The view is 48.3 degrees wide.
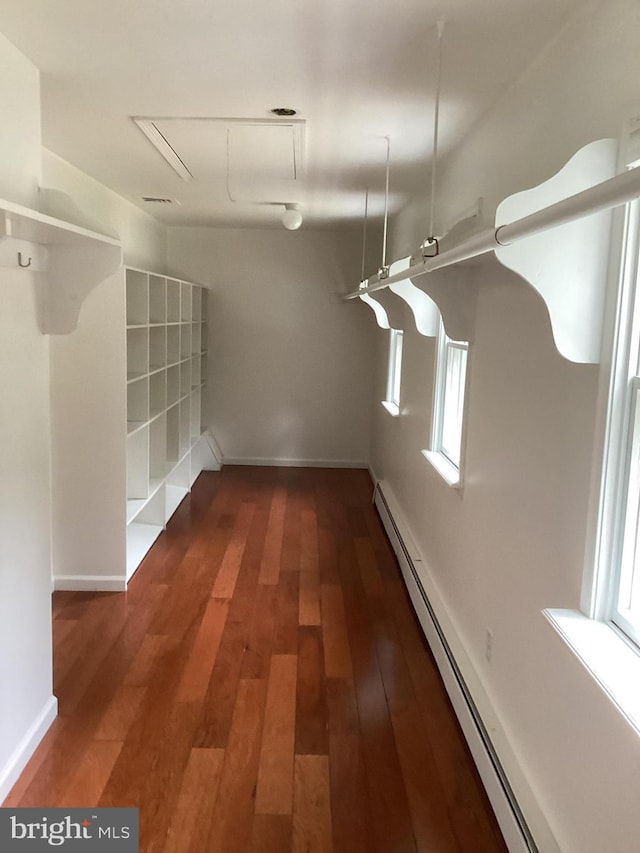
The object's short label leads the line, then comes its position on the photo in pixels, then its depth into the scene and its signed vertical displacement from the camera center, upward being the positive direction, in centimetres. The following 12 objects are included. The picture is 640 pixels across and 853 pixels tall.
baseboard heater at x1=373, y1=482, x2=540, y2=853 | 210 -145
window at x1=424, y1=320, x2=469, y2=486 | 373 -44
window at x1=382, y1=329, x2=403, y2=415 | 605 -39
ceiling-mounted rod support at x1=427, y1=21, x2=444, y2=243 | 205 +77
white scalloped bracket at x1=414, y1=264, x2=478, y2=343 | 300 +11
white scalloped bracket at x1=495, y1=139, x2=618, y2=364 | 177 +14
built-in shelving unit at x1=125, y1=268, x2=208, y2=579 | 480 -63
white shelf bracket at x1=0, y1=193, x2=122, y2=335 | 254 +14
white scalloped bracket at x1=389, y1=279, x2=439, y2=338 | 384 +9
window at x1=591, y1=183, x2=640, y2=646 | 173 -32
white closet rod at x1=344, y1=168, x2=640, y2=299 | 109 +21
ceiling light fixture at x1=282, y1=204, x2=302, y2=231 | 478 +67
